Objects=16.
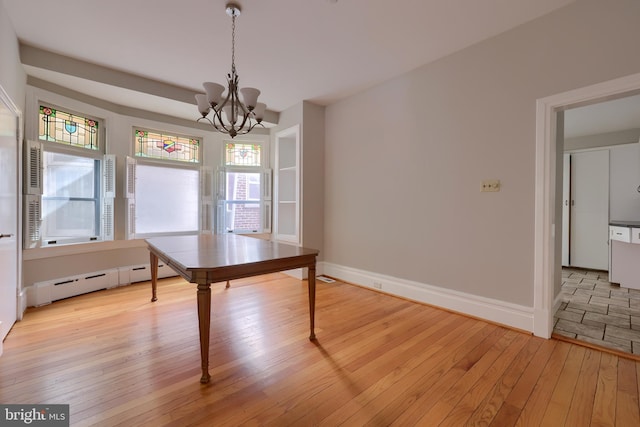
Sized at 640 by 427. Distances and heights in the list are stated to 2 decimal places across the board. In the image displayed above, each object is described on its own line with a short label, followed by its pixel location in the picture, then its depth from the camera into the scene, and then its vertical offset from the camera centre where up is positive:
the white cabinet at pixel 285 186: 4.77 +0.42
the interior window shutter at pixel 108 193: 3.69 +0.22
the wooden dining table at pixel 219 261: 1.77 -0.35
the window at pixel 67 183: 2.93 +0.32
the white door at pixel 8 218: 2.20 -0.07
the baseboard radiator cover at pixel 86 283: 3.05 -0.92
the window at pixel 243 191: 4.82 +0.34
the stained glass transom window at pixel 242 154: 4.93 +1.01
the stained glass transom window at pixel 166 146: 4.18 +1.00
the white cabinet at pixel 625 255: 3.74 -0.61
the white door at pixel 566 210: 5.26 +0.03
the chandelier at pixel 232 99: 2.22 +0.95
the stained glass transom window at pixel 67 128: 3.19 +0.99
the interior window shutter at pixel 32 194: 2.85 +0.17
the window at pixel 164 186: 4.11 +0.37
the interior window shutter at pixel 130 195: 3.85 +0.21
